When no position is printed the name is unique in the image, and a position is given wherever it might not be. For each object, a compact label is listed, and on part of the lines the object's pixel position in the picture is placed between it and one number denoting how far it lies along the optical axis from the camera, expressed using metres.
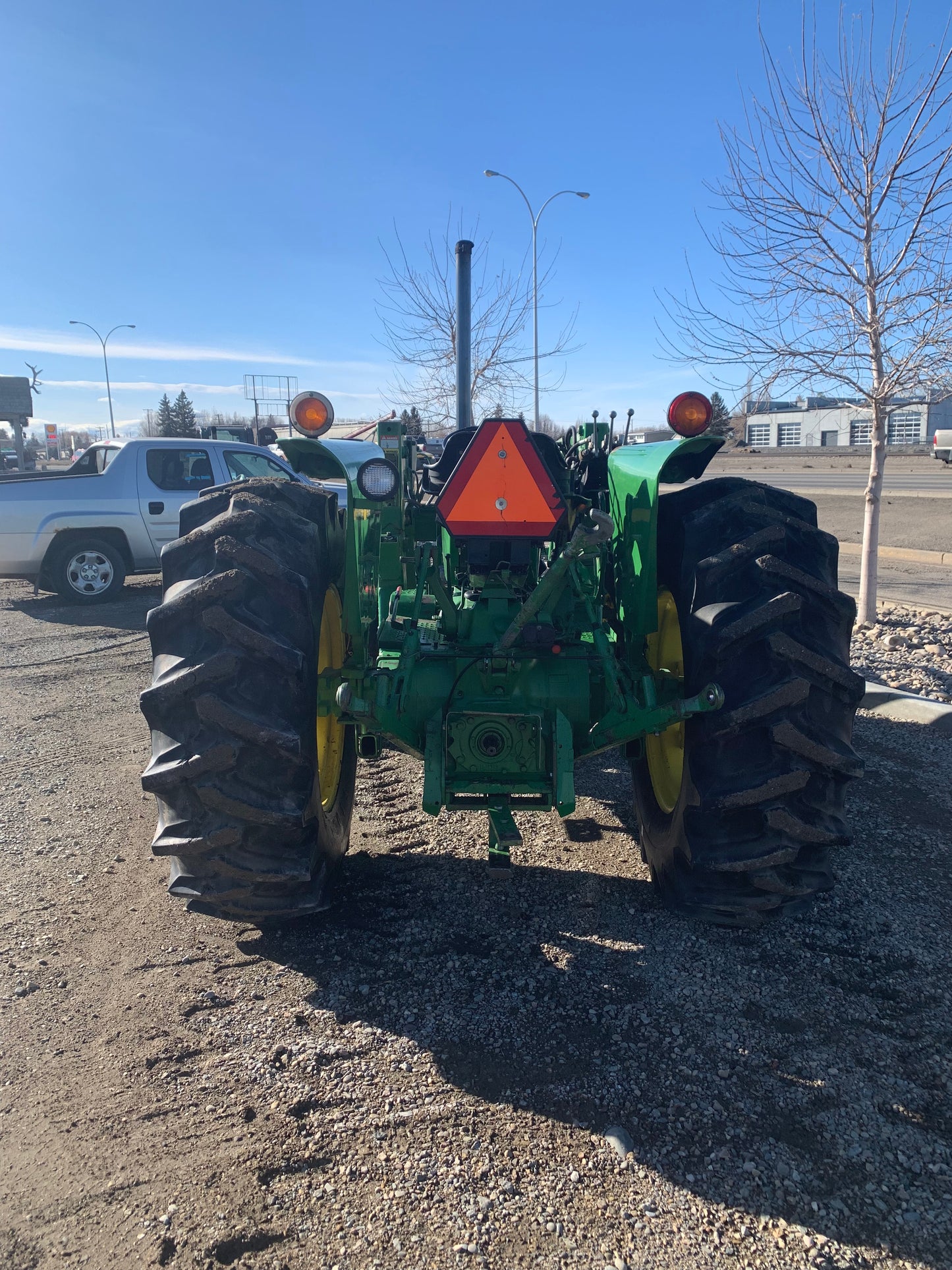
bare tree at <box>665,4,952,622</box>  6.59
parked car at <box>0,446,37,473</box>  44.84
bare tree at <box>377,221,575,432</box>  16.19
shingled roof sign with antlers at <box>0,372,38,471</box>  40.12
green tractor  2.77
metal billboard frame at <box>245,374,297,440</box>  36.94
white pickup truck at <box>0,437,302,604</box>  9.98
